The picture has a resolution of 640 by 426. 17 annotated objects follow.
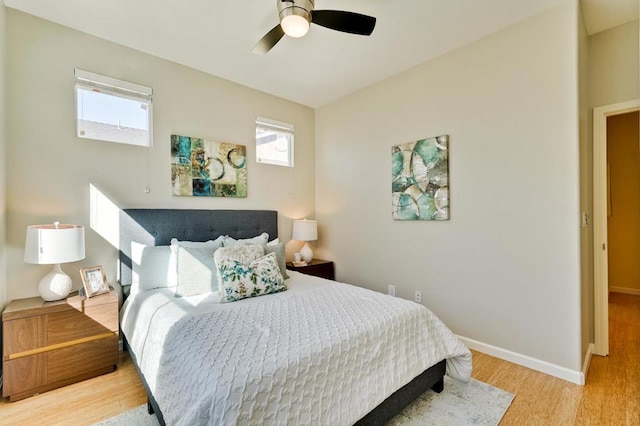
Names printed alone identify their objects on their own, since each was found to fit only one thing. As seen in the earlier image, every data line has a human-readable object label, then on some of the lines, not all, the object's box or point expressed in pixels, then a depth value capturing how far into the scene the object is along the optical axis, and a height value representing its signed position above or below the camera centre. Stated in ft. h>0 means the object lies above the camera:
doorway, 8.64 -0.73
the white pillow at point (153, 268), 8.37 -1.52
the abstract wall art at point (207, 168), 10.12 +1.67
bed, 4.08 -2.34
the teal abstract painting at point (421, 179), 9.68 +1.10
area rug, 5.98 -4.22
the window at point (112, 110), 8.49 +3.18
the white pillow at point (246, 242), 9.32 -0.93
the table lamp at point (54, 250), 6.89 -0.82
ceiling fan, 6.15 +4.07
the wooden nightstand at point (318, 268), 12.04 -2.32
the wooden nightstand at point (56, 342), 6.56 -2.98
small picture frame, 7.73 -1.74
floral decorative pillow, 7.41 -1.69
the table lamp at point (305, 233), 12.66 -0.86
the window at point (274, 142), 12.42 +3.09
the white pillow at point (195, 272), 7.89 -1.56
